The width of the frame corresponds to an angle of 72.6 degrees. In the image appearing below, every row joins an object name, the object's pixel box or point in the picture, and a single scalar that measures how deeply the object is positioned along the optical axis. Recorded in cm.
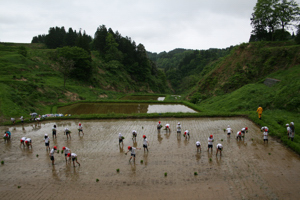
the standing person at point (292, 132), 1442
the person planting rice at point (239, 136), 1573
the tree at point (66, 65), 4392
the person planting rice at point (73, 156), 1255
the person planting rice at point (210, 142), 1388
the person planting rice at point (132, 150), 1279
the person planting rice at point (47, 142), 1502
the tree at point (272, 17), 3831
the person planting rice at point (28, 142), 1551
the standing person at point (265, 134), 1487
